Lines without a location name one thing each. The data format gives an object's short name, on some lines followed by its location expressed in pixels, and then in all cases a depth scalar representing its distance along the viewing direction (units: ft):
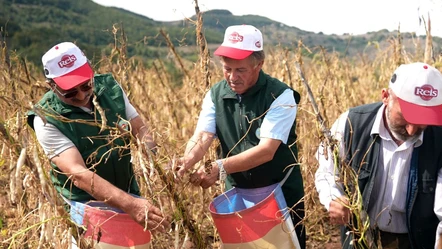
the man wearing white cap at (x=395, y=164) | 5.98
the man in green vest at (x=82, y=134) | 6.33
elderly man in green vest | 7.06
